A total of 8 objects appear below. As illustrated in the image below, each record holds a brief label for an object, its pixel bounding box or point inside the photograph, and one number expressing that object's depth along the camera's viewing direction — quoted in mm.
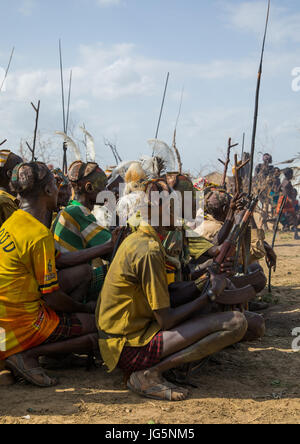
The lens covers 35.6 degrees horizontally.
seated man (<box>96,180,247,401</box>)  3320
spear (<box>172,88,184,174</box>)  9828
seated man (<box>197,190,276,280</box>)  4711
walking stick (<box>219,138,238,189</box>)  7074
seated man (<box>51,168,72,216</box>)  5751
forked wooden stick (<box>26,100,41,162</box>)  8984
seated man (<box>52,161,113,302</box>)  3957
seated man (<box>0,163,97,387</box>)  3381
